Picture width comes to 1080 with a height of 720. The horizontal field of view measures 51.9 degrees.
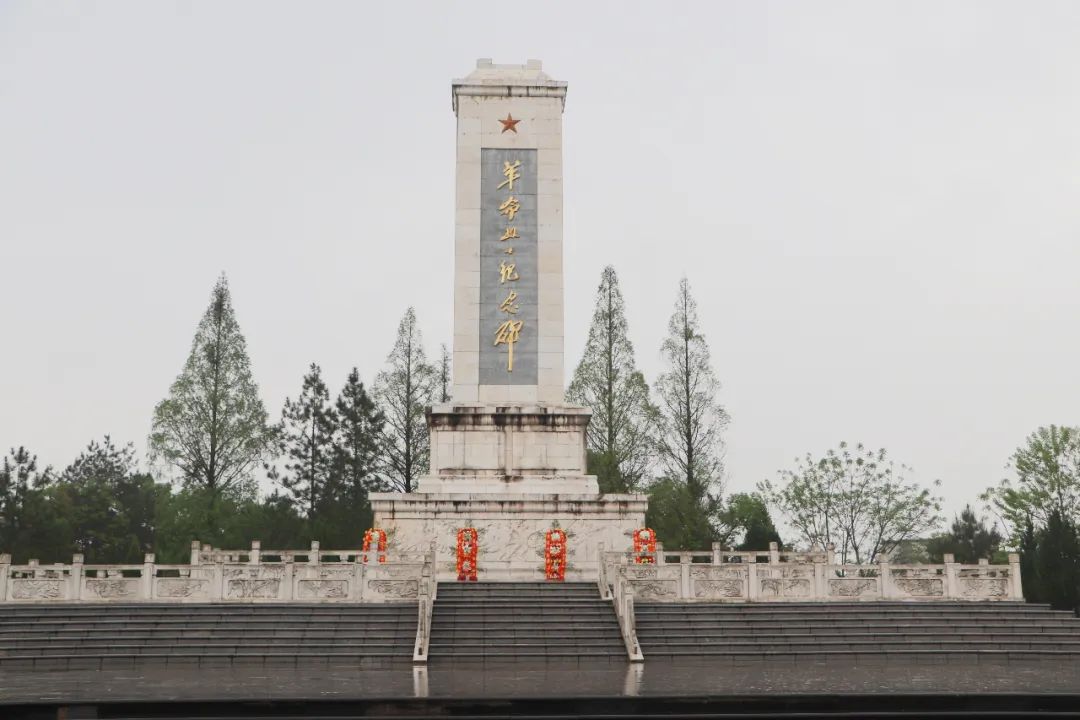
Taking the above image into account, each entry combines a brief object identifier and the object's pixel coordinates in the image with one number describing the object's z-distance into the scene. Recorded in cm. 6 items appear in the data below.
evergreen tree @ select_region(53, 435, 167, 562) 3591
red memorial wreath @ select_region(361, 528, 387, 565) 1952
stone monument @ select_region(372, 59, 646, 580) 2058
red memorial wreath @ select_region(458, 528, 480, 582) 1934
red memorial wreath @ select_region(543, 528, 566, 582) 1933
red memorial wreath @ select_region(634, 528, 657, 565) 1955
